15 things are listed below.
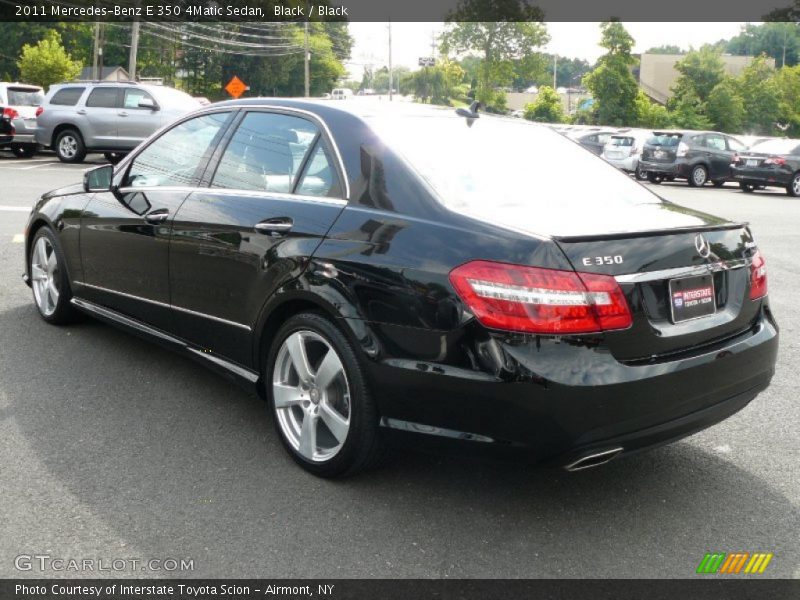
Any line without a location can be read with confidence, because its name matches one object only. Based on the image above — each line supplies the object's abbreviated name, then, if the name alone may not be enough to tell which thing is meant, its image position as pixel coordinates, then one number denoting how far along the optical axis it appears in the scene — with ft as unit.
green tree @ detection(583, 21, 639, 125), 166.71
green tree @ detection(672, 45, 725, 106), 178.40
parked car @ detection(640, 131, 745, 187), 80.69
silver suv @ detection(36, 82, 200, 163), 65.26
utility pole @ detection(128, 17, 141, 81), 126.24
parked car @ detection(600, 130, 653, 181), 85.92
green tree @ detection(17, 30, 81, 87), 139.23
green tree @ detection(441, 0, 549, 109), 291.99
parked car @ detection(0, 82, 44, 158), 71.31
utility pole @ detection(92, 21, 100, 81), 188.69
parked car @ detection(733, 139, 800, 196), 73.05
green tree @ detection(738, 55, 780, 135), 177.17
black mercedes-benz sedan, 9.71
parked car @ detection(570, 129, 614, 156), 93.95
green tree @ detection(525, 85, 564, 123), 217.77
